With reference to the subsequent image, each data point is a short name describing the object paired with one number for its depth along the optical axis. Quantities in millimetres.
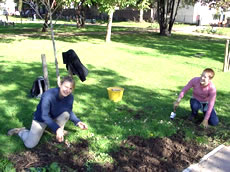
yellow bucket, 5930
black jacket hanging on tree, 5773
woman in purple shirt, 4742
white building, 45562
